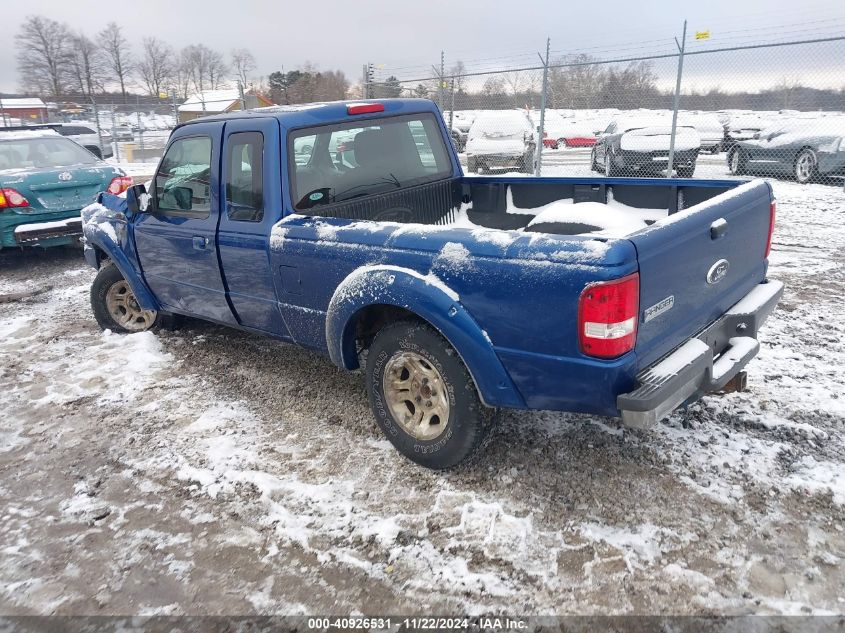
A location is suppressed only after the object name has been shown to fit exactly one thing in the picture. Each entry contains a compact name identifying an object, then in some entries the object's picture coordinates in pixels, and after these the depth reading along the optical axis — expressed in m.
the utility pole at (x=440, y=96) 13.70
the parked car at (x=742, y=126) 12.92
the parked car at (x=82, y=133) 19.80
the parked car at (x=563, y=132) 14.75
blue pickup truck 2.53
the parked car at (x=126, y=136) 32.62
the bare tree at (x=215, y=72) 85.54
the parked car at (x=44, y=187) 7.44
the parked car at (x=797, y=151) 11.31
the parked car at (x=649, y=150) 11.91
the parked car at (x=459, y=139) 21.38
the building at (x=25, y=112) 35.13
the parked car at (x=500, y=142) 13.83
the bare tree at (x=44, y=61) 73.88
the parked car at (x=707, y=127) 12.29
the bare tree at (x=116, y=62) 79.12
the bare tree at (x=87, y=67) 75.12
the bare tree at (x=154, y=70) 81.56
